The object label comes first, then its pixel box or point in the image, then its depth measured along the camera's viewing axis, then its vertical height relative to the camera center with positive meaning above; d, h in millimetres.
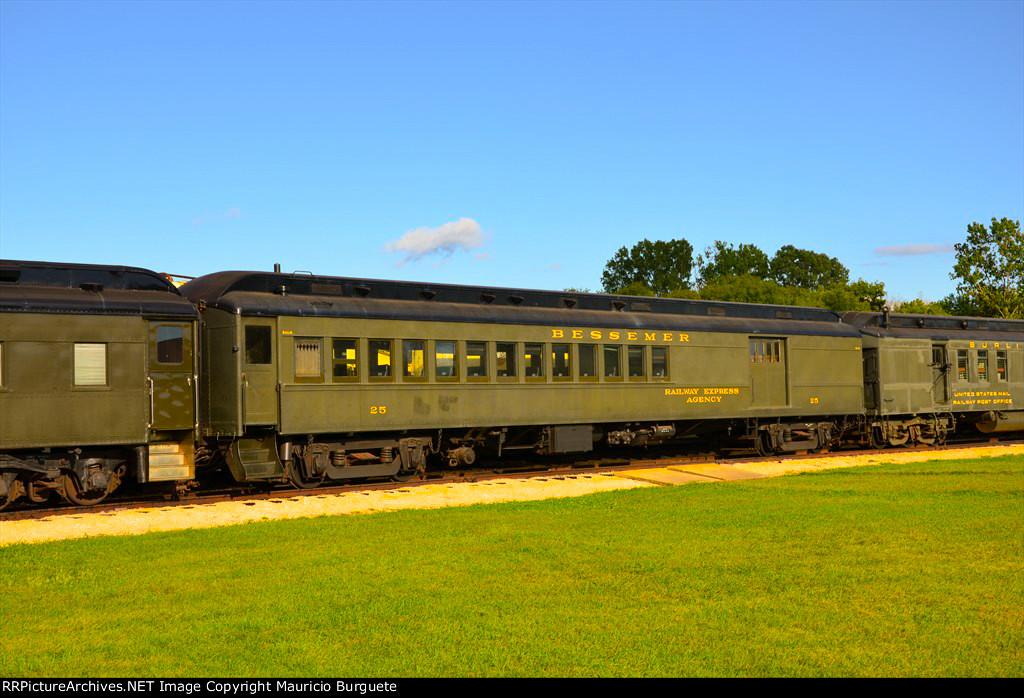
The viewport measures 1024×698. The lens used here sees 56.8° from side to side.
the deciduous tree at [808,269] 127062 +16339
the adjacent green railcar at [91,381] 14922 +462
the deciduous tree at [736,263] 129625 +17667
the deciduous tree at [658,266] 130250 +17817
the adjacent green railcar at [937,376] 28078 +312
